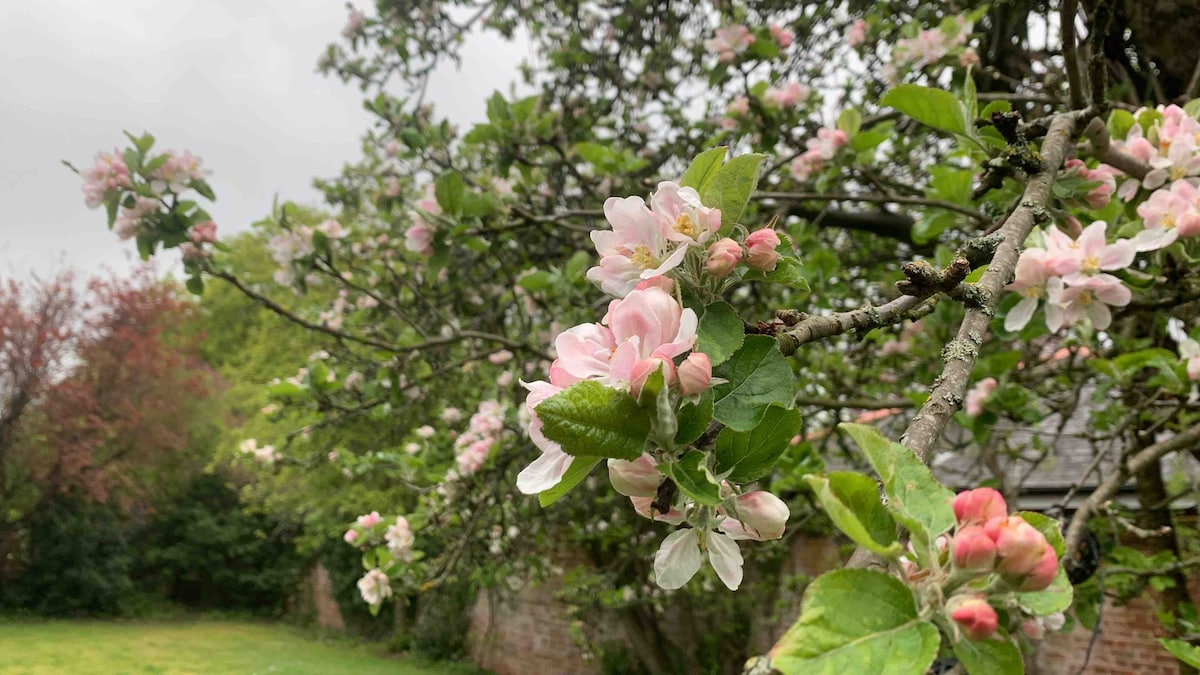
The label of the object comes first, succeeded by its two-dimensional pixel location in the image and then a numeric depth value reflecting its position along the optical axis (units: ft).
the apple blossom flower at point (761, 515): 1.95
